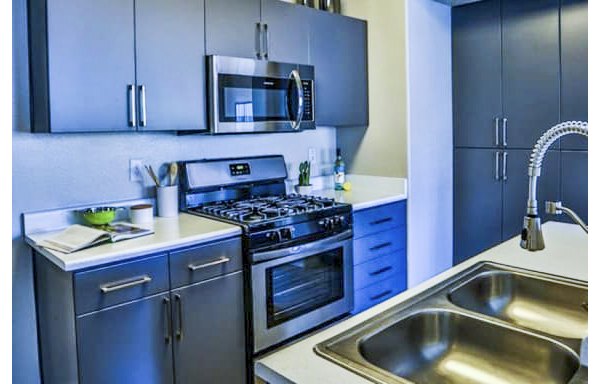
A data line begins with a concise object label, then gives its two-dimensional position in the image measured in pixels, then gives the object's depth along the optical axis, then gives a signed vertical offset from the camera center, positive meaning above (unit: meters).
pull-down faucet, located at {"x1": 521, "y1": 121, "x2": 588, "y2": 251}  1.06 -0.10
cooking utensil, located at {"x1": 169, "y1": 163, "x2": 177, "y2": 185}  2.72 -0.02
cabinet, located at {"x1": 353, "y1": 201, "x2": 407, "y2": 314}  3.01 -0.57
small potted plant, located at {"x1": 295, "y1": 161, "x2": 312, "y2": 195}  3.37 -0.10
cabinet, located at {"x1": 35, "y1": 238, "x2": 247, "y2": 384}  1.87 -0.62
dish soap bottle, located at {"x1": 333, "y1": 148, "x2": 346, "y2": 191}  3.56 -0.06
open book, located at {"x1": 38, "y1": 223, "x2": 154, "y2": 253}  1.95 -0.28
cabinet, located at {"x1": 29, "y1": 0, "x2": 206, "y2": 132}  2.05 +0.47
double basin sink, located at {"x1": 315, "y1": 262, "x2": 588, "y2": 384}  1.10 -0.44
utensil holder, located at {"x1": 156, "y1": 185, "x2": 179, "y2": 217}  2.62 -0.17
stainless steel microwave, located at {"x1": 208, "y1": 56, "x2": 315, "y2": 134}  2.59 +0.40
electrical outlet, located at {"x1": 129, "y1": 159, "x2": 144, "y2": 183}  2.60 +0.00
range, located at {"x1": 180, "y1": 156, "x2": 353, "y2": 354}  2.38 -0.40
